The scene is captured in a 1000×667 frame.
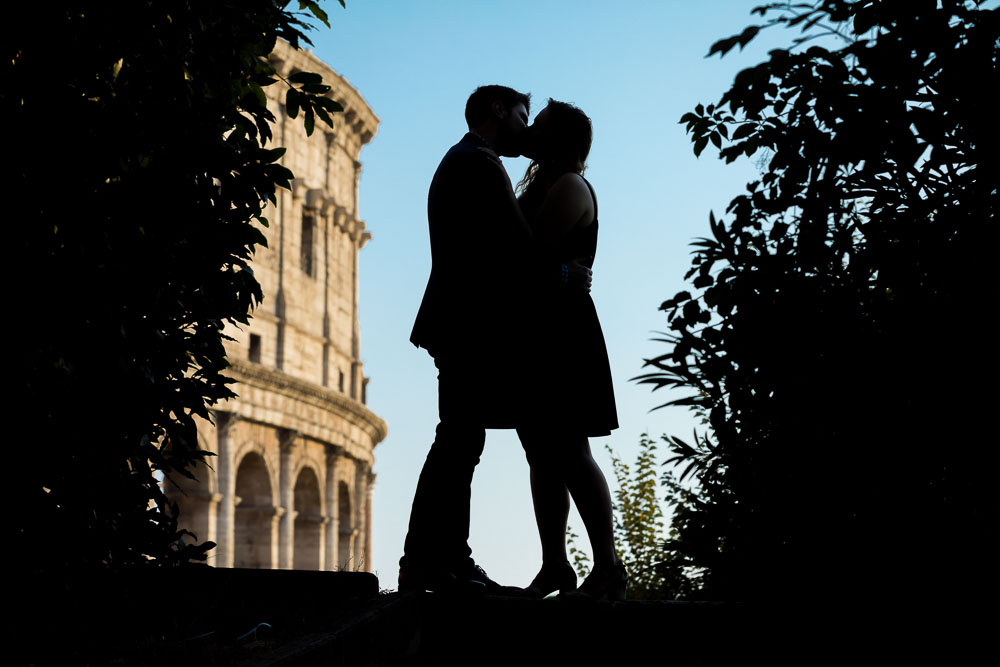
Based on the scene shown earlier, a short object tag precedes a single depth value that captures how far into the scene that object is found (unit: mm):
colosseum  37000
